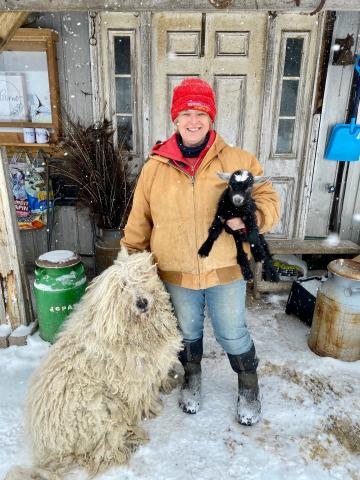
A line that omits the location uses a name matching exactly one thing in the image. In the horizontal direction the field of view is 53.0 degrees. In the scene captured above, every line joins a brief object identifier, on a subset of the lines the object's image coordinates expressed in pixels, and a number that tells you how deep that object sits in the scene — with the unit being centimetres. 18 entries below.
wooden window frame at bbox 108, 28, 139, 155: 362
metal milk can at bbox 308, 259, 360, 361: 267
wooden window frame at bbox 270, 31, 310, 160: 356
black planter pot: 362
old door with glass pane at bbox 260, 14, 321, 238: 356
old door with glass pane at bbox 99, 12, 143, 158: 359
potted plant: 358
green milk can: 283
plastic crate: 328
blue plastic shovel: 378
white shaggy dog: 184
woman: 184
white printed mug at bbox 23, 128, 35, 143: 386
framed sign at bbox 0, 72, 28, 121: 382
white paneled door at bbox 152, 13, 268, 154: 354
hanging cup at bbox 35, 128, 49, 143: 387
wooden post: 277
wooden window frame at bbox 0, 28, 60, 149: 357
